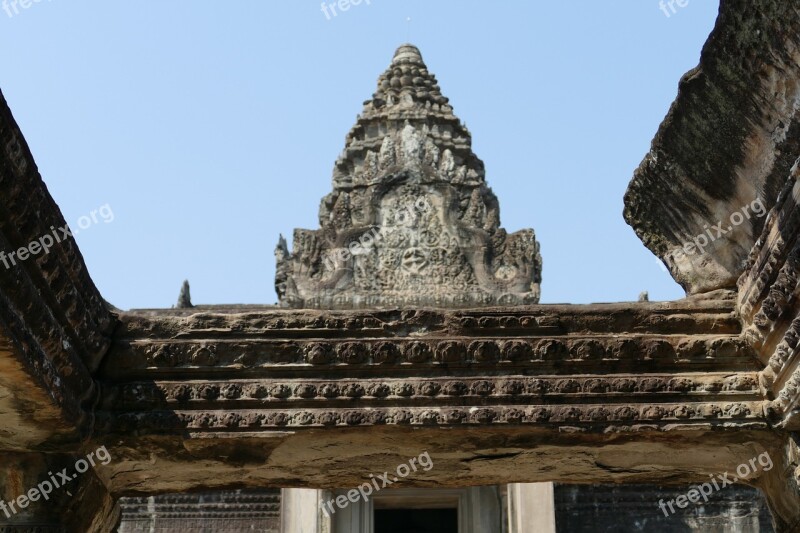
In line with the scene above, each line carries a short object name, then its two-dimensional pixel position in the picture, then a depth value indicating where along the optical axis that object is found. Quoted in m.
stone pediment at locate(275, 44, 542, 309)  10.59
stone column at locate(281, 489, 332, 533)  9.17
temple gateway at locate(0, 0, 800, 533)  3.71
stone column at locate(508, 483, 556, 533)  9.19
